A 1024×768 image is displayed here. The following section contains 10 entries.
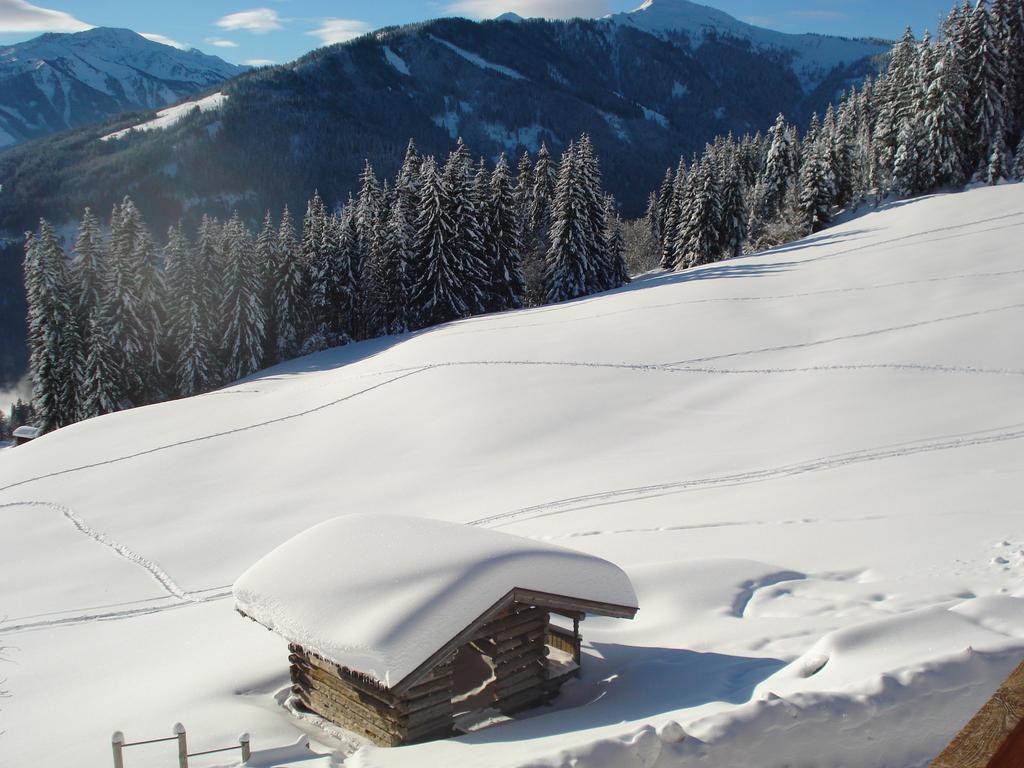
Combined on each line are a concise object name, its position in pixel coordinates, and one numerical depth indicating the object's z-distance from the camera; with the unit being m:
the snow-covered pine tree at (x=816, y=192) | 56.75
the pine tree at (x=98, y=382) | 46.09
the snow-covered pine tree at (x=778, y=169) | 68.31
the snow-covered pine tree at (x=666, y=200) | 82.32
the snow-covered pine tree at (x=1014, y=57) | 52.81
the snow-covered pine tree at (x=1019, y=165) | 49.78
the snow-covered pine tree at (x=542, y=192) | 60.59
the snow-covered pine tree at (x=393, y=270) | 51.91
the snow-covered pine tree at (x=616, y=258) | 58.49
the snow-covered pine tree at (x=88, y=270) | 48.84
